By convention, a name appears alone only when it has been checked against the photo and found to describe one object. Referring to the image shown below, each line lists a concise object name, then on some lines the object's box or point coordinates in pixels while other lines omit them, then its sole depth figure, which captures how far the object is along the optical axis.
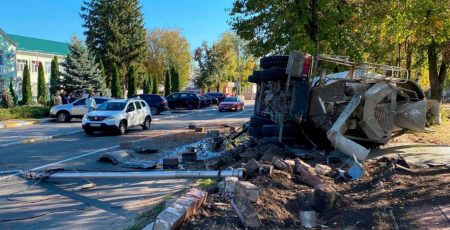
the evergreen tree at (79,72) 35.19
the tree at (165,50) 66.44
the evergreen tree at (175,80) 55.22
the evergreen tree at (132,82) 46.12
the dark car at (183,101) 36.88
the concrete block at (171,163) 8.64
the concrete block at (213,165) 7.85
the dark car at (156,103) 30.72
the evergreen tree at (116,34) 51.91
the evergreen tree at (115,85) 43.38
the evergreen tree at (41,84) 39.09
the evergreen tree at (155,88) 56.25
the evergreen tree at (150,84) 53.40
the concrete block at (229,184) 5.32
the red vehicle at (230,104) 33.22
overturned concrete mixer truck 7.51
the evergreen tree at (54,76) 35.97
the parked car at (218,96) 47.97
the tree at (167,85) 54.94
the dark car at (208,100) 41.76
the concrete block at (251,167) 6.45
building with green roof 43.22
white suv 15.70
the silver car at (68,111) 23.39
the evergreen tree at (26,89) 36.97
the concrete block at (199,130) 15.48
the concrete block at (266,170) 6.24
